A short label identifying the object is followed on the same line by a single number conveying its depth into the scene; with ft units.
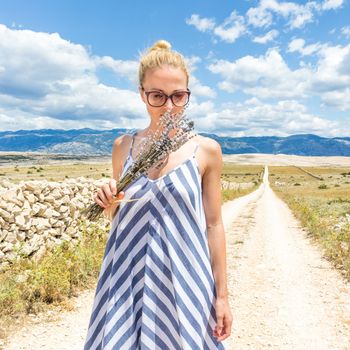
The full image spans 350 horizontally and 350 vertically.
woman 6.41
